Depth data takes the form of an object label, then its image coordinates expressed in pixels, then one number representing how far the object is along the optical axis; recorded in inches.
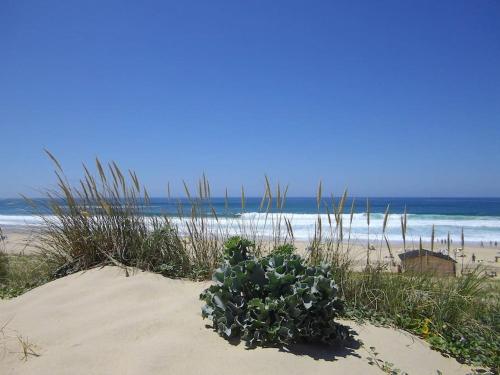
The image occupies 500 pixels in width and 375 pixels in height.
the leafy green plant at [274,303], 102.8
